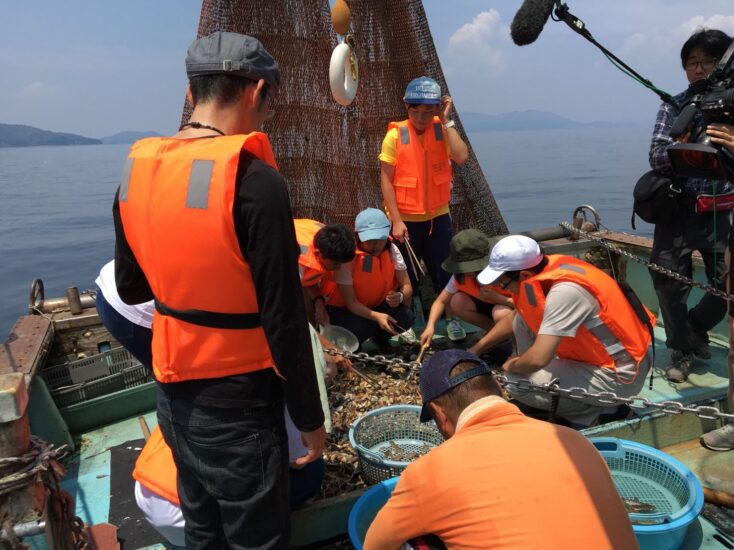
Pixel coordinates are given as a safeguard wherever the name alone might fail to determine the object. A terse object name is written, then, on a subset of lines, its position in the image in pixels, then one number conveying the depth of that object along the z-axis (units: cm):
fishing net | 497
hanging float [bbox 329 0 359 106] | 445
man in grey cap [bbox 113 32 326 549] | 148
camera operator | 372
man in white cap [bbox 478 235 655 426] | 289
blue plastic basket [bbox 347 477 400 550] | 243
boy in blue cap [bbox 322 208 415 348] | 424
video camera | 242
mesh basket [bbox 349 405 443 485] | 318
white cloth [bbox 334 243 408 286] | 425
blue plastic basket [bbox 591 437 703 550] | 222
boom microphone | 214
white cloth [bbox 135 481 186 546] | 235
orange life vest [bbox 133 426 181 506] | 231
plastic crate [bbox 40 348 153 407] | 378
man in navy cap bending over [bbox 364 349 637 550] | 141
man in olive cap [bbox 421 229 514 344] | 401
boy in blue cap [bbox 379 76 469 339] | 459
